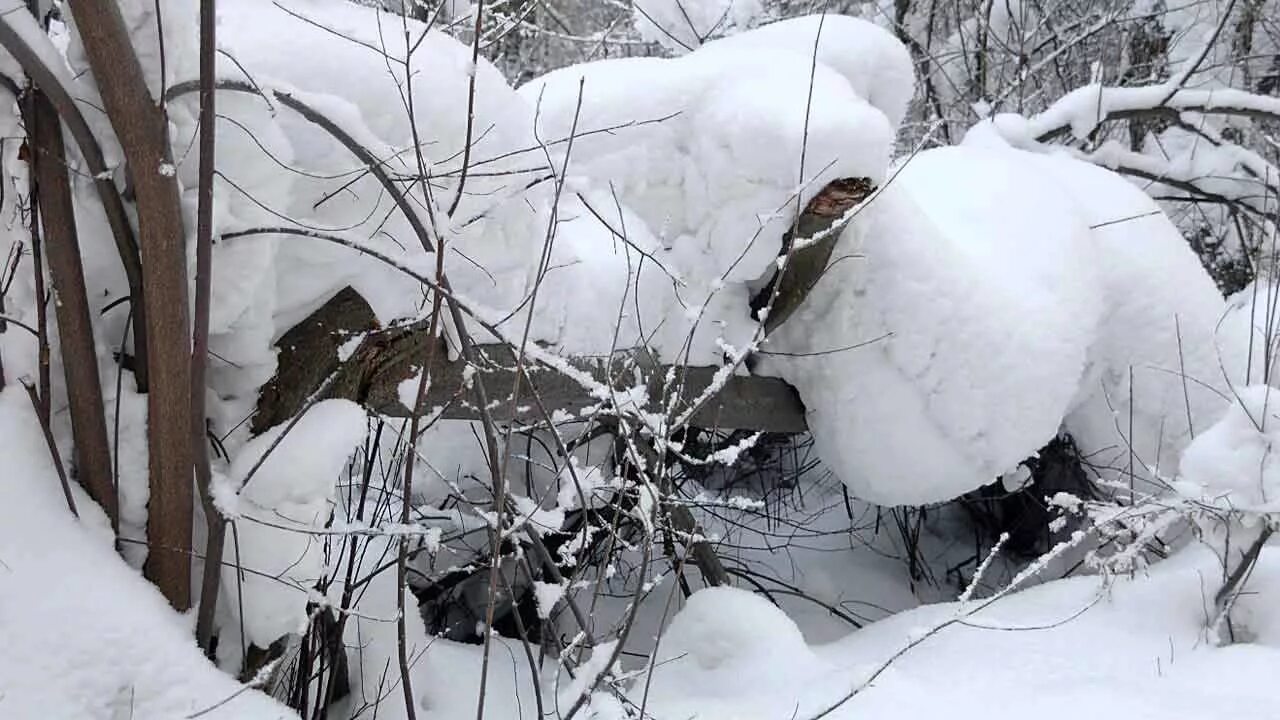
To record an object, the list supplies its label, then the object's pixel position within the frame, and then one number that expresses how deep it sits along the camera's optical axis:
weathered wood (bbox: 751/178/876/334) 2.53
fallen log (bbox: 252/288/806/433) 1.81
